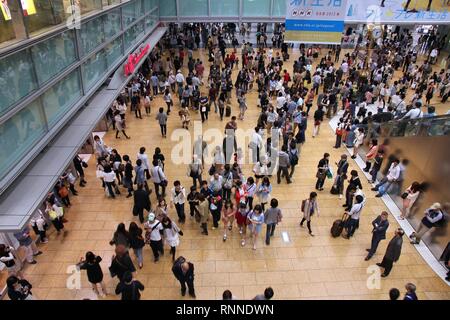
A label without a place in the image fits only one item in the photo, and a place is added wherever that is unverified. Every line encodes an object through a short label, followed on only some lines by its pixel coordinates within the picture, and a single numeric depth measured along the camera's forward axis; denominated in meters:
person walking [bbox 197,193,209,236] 8.19
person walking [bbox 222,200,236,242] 8.43
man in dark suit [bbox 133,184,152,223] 8.54
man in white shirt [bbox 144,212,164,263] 7.35
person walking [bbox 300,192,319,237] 8.37
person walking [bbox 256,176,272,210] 8.85
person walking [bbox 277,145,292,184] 10.33
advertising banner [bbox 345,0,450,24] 15.55
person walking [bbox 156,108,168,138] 12.80
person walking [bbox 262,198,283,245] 8.00
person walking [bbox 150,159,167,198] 9.33
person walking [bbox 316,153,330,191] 9.95
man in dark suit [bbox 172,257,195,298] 6.53
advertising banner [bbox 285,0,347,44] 12.42
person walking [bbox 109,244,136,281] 6.48
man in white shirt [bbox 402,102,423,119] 11.87
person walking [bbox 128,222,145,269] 7.16
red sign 13.46
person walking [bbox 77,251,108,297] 6.34
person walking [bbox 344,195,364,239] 8.11
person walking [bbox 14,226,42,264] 7.60
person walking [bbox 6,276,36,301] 6.02
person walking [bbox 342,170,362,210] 9.16
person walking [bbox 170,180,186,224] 8.54
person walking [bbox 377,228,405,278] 7.12
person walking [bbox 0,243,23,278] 6.88
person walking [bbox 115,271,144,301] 5.88
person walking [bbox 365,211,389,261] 7.59
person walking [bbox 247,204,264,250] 7.86
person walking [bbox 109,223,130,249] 7.02
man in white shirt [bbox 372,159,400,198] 9.81
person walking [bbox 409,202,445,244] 7.96
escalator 8.44
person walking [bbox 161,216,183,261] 7.40
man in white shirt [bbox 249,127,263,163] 11.13
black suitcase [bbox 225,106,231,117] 14.85
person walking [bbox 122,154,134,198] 9.56
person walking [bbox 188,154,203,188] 9.62
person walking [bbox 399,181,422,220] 8.80
